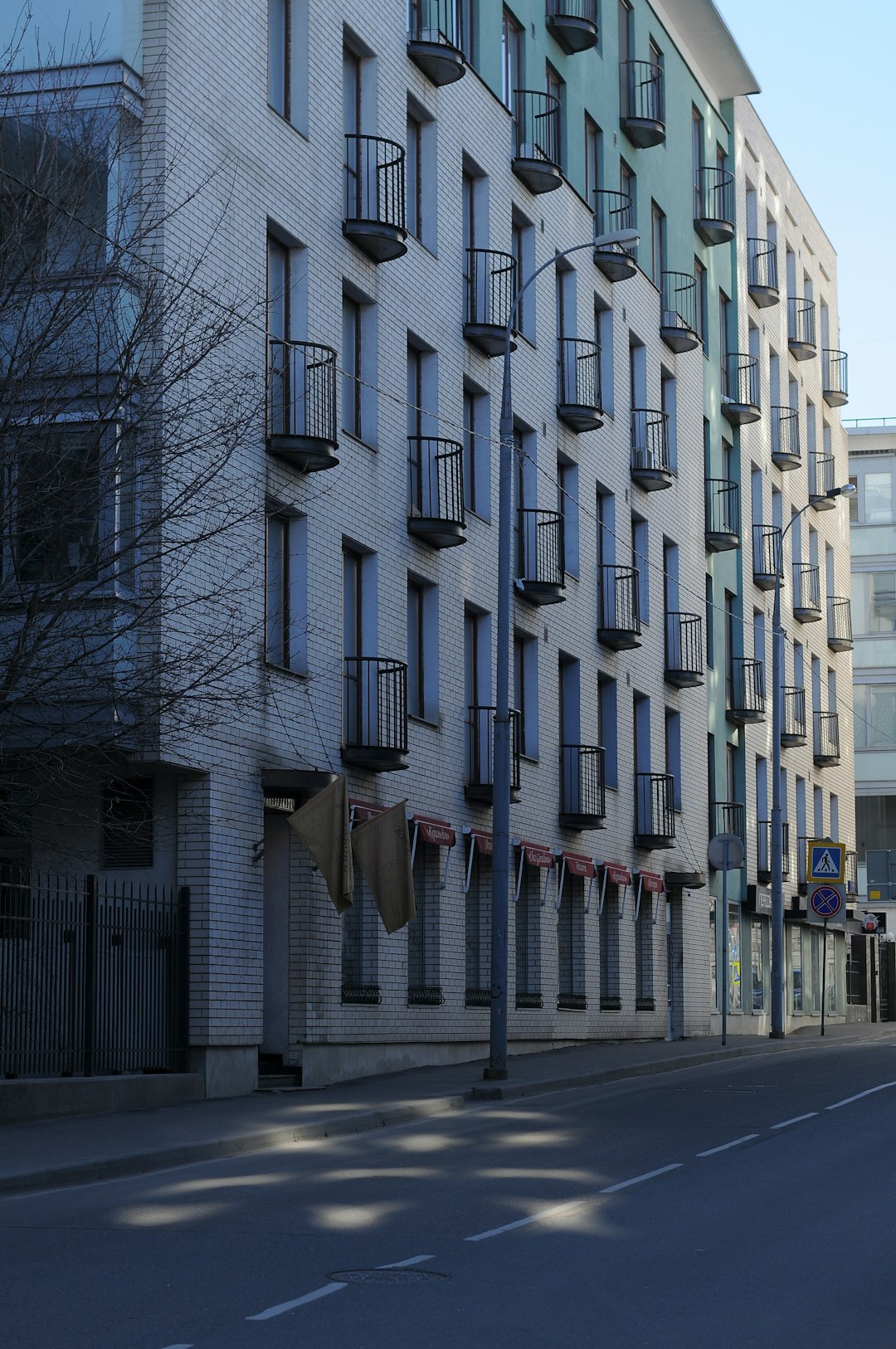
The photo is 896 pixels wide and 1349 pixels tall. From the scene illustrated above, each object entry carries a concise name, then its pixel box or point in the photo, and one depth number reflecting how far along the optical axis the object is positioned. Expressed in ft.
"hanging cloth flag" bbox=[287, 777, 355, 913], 73.87
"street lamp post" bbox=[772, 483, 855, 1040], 130.62
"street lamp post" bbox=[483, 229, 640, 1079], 76.54
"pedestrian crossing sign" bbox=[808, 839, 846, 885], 125.59
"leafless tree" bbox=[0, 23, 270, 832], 55.67
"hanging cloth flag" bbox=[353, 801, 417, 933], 78.23
